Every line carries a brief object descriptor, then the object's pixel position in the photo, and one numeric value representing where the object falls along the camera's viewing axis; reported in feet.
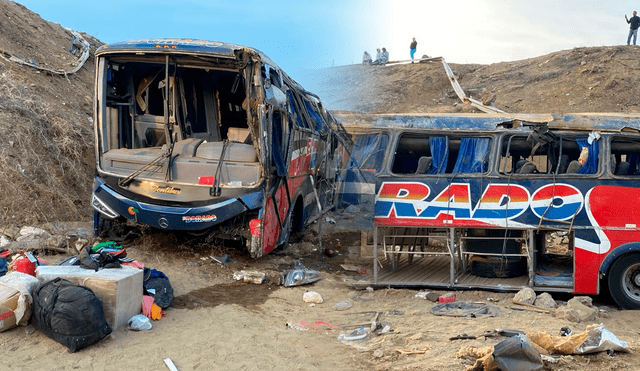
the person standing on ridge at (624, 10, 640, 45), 81.92
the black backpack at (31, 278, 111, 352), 18.29
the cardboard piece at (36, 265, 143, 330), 19.92
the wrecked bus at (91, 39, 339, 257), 28.12
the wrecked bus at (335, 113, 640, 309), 25.76
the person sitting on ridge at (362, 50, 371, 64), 104.73
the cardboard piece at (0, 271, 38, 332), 19.15
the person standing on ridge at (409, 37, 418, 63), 102.99
